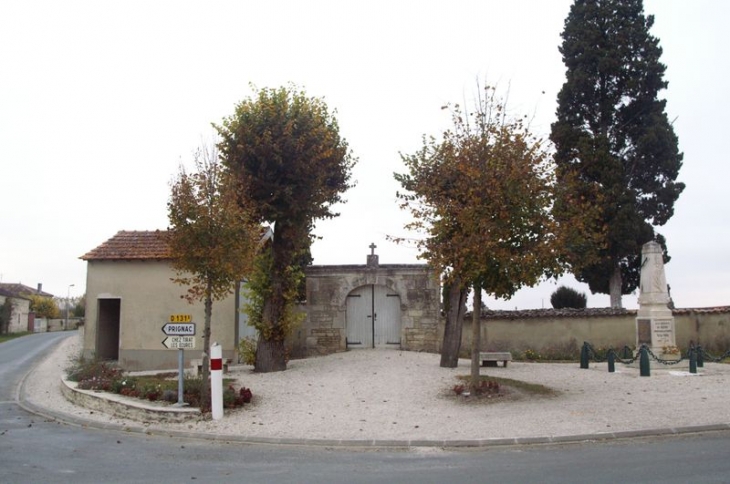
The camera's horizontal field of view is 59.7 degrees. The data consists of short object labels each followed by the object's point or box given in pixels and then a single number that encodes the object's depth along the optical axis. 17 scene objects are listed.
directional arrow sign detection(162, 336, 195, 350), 12.68
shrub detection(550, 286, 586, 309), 29.03
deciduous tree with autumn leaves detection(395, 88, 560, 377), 12.41
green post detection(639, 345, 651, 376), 15.45
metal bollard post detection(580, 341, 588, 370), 17.69
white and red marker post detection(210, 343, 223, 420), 11.99
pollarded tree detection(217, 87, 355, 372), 16.05
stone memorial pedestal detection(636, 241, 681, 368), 17.97
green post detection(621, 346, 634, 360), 19.38
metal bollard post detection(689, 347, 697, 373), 15.95
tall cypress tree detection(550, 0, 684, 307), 24.33
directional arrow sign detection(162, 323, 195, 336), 12.66
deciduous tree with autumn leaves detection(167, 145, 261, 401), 12.52
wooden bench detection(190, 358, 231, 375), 16.69
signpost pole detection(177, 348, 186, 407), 12.66
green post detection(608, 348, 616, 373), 16.59
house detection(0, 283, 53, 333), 55.58
